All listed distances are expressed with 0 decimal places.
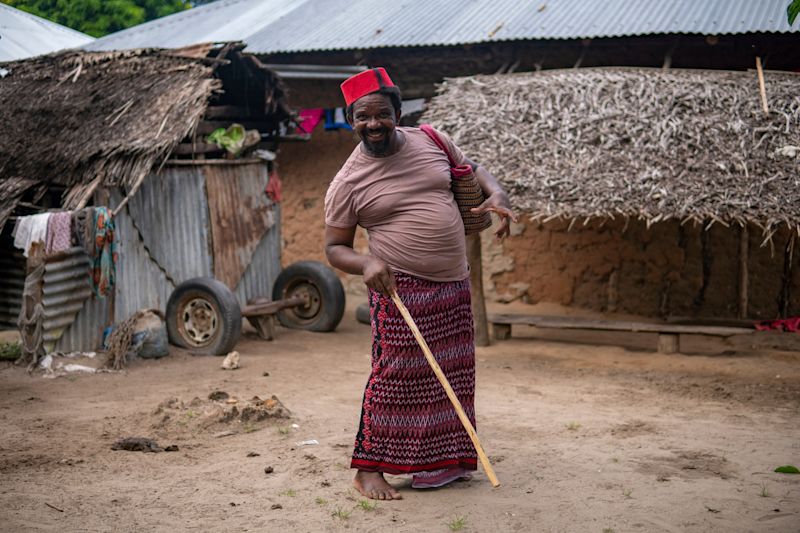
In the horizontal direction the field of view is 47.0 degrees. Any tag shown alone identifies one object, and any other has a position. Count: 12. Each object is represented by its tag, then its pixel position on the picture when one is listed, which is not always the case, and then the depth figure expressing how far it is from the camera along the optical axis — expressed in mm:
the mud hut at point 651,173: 8320
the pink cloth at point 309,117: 12172
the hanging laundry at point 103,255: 8000
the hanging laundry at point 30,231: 7797
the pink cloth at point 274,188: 10258
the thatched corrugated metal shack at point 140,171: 8391
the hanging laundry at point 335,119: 12047
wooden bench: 8797
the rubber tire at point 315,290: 10078
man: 4117
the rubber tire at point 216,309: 8688
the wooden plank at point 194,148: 9312
